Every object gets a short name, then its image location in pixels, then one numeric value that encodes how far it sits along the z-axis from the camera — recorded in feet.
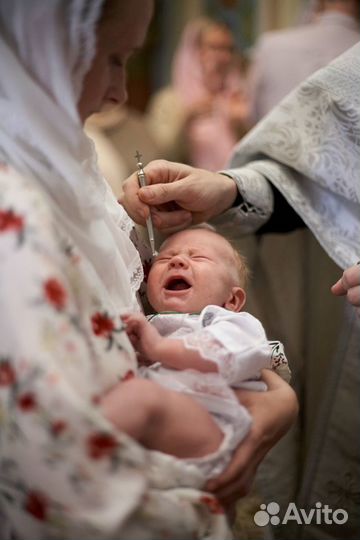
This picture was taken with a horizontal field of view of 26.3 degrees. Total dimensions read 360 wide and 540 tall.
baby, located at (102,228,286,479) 2.89
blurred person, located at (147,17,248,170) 12.84
